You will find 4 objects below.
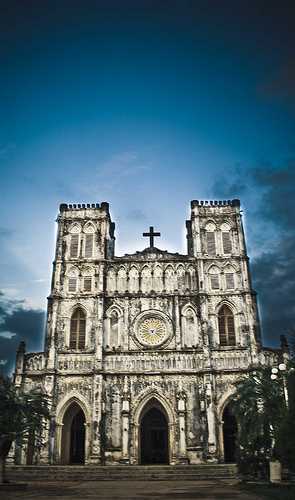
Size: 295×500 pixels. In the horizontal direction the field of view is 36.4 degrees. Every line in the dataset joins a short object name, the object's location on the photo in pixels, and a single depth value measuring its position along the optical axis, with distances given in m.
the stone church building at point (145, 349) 27.41
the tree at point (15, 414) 17.61
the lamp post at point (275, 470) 17.02
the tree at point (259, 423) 18.89
